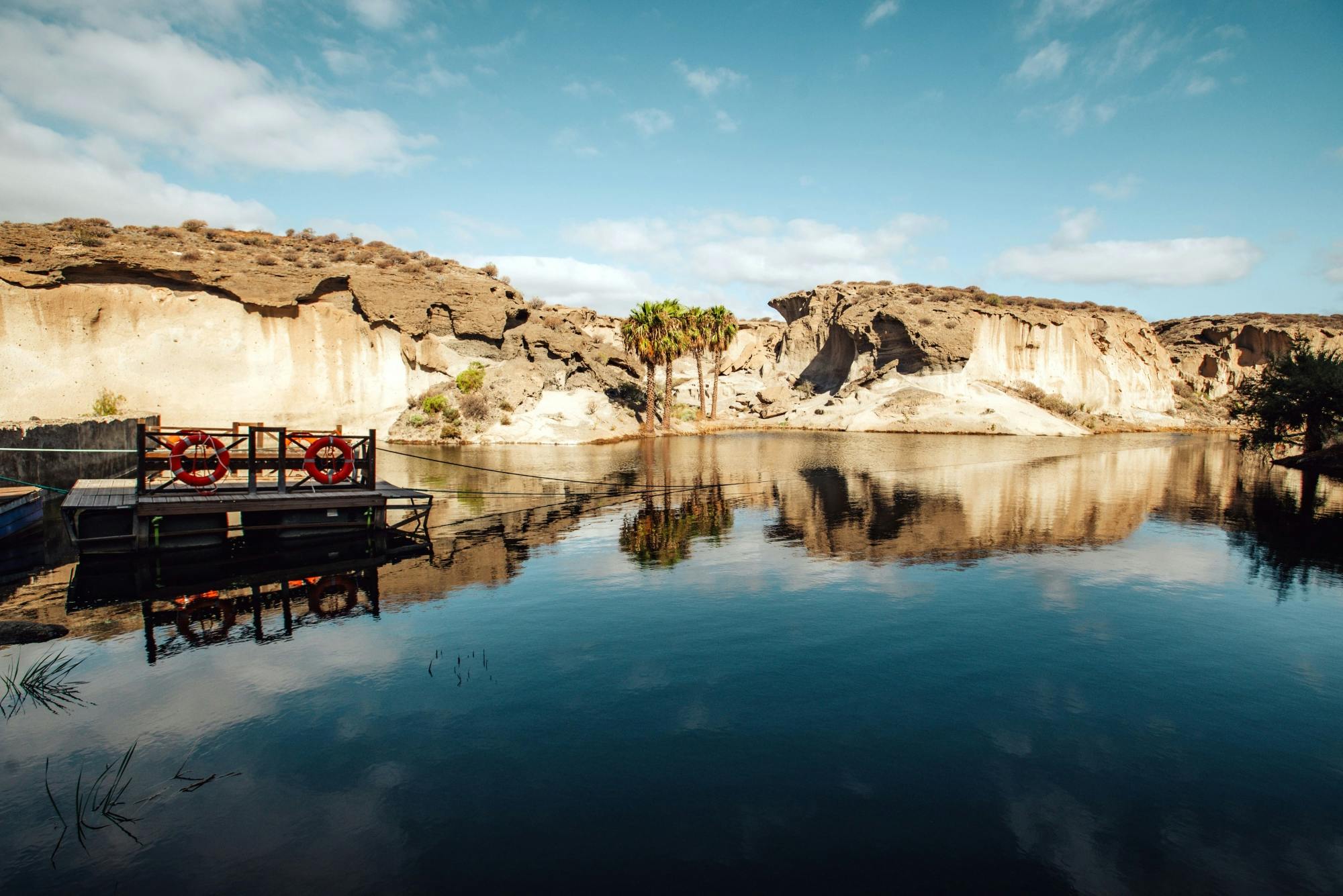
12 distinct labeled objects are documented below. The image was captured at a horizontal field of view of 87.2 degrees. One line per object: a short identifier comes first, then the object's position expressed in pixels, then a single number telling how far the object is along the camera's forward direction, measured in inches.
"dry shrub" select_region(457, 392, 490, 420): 2313.0
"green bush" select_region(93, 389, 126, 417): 1866.9
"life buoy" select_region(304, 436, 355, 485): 769.6
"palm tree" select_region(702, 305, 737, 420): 3006.9
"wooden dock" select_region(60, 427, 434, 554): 665.0
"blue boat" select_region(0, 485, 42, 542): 717.3
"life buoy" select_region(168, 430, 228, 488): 717.9
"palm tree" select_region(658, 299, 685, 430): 2608.3
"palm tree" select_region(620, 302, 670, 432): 2603.3
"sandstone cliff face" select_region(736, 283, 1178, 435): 2891.2
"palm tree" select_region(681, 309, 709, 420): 2802.7
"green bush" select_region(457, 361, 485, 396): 2406.5
